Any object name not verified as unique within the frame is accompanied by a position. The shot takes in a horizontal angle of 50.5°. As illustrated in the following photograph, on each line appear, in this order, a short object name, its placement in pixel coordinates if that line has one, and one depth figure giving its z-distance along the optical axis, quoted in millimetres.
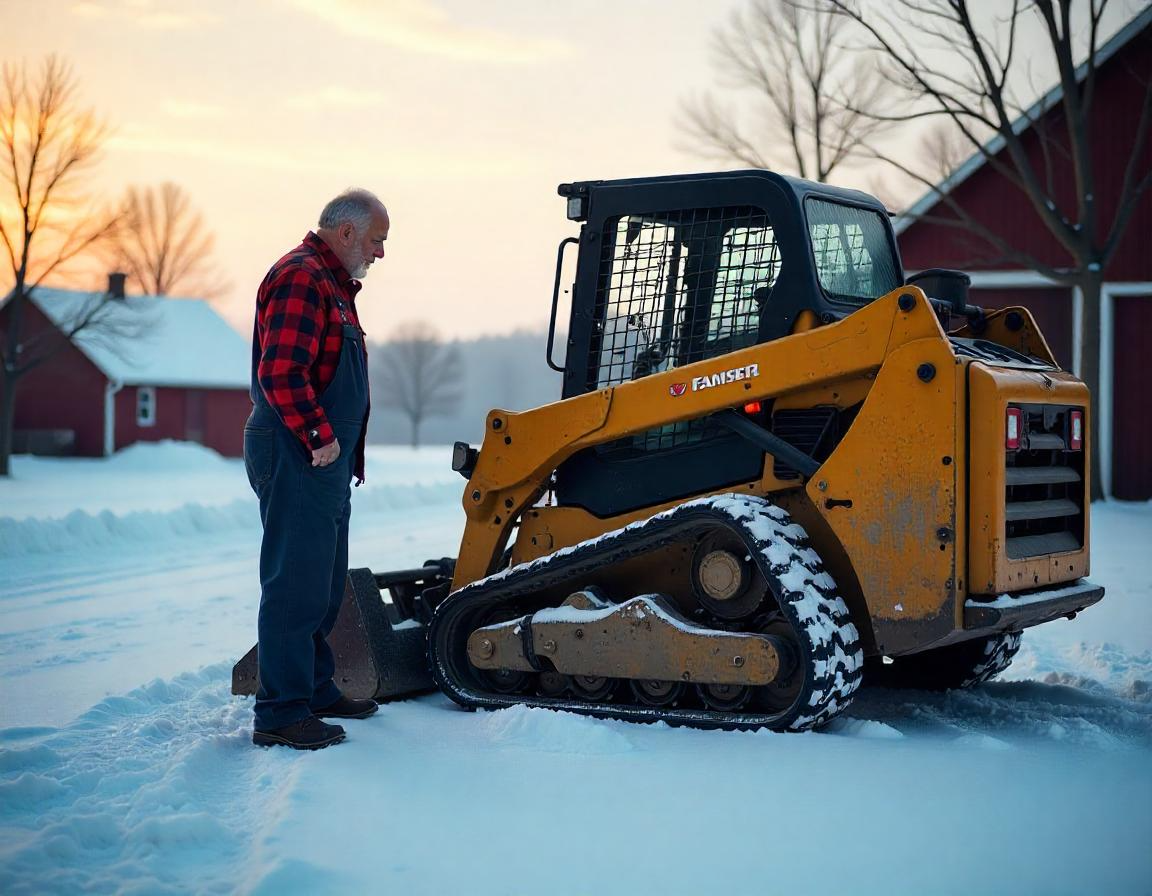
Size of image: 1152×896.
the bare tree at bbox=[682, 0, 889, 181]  24516
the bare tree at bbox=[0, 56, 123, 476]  29500
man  4641
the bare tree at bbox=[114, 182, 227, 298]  62000
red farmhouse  36969
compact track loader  4590
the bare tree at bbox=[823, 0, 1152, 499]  17172
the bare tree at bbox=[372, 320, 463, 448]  77750
